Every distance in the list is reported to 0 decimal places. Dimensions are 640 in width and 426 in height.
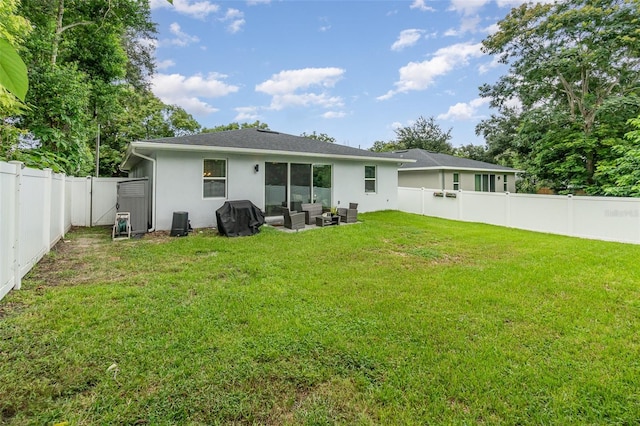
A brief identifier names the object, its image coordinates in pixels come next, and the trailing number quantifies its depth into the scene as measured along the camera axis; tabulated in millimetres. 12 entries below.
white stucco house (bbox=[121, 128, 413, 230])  8898
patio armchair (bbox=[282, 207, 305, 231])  9098
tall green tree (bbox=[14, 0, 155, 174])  9188
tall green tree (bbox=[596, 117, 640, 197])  10352
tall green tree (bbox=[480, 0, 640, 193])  11672
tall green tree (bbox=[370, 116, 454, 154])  33000
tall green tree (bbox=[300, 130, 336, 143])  35500
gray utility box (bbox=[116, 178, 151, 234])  8281
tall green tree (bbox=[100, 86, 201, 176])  20797
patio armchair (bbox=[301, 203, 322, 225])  10211
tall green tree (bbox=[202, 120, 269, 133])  28280
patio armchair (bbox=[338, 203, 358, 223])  10633
